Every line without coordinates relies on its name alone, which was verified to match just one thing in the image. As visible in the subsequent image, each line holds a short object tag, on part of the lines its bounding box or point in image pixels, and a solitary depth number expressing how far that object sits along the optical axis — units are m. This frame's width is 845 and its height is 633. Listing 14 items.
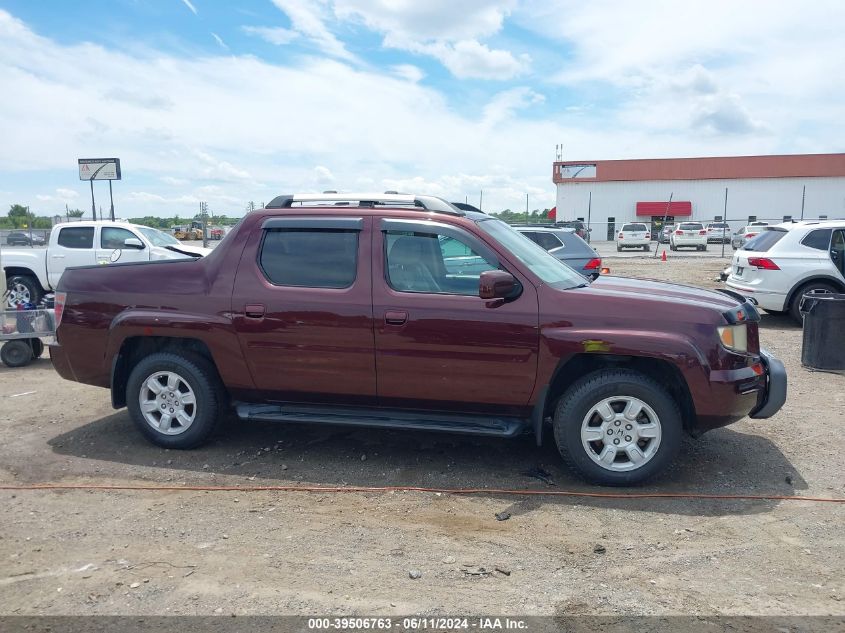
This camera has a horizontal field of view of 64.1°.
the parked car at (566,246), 11.48
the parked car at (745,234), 28.93
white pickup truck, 13.09
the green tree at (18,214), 44.38
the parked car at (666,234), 41.79
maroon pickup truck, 4.44
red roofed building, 53.09
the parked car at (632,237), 35.47
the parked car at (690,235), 34.93
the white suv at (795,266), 10.17
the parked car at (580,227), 33.36
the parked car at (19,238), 22.11
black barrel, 7.71
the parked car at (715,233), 40.34
